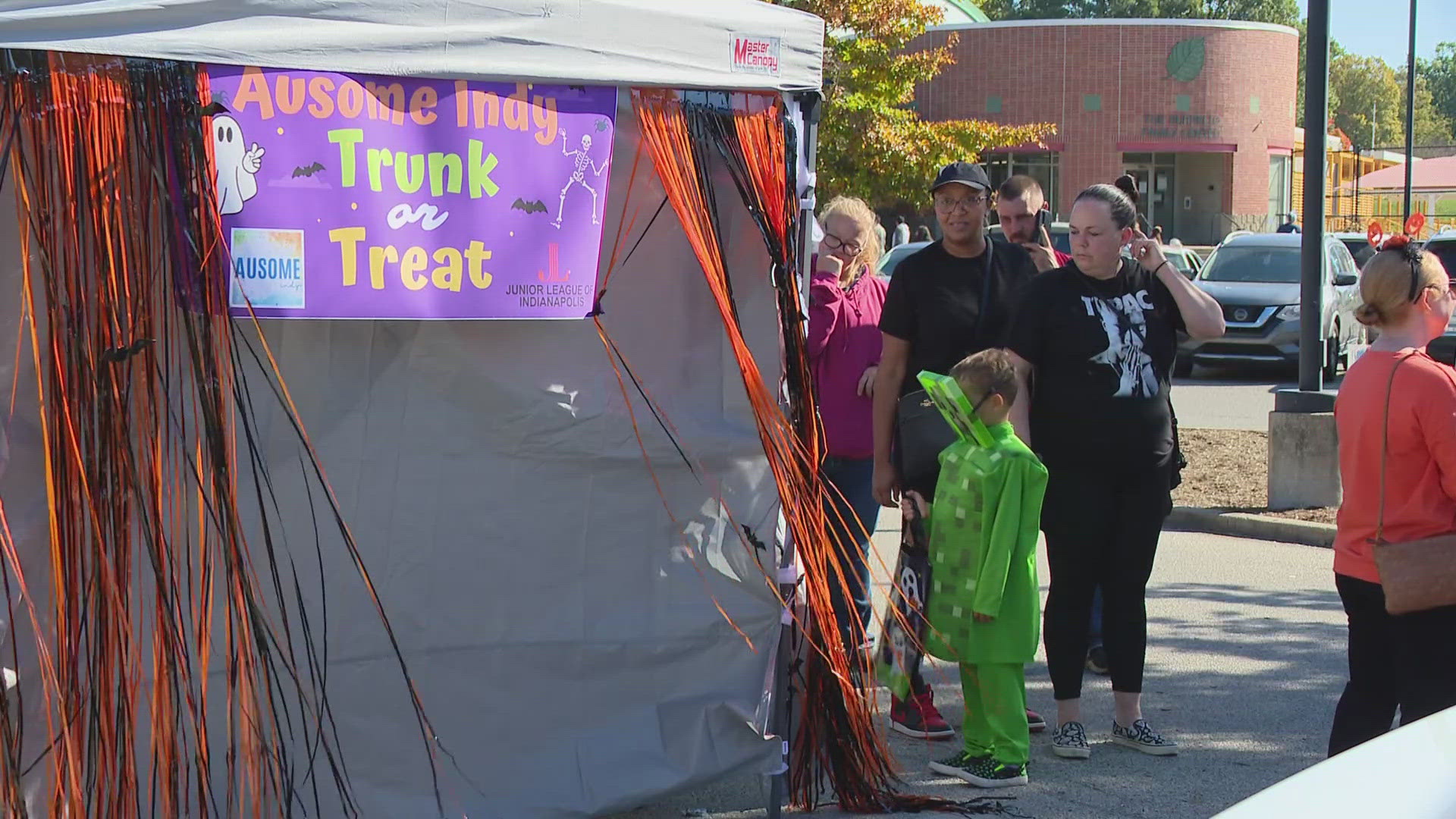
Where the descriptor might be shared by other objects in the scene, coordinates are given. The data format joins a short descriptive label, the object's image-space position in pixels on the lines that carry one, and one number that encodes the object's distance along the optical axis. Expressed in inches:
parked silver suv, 1304.1
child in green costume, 345.7
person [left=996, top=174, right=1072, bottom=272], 450.9
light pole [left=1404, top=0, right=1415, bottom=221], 2253.8
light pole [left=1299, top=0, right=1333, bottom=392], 691.4
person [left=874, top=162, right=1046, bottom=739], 385.7
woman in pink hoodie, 412.5
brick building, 3073.3
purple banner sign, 268.8
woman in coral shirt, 288.2
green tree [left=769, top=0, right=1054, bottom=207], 1744.6
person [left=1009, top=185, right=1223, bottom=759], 367.9
